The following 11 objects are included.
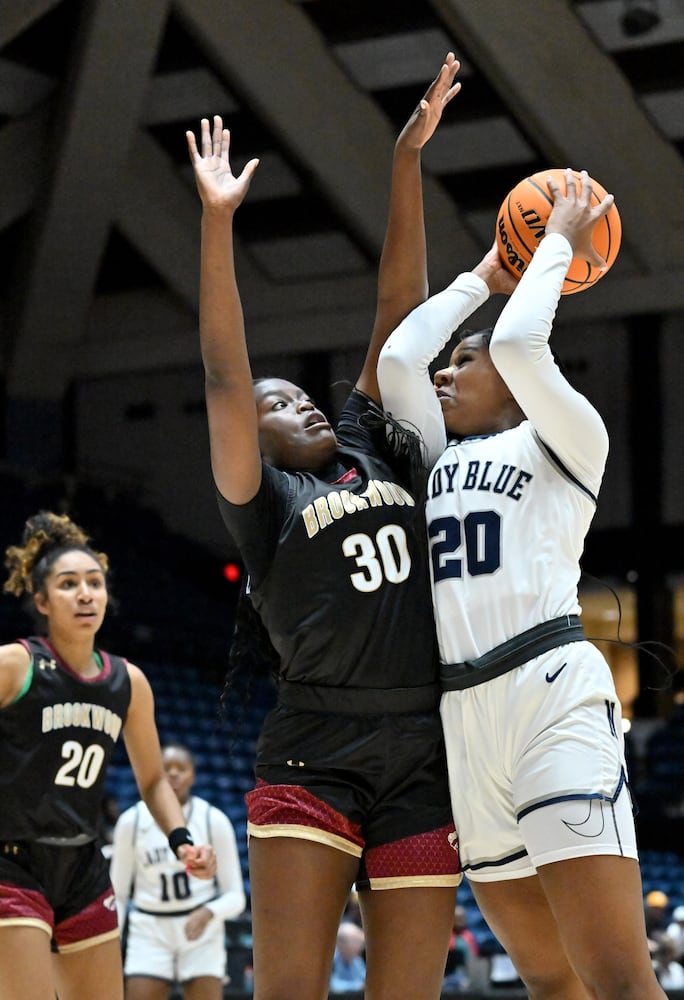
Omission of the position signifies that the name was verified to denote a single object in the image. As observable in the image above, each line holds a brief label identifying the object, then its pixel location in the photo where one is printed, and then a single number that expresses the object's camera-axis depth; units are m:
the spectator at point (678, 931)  18.90
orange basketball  6.81
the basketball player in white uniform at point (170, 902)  13.63
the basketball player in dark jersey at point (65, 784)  8.37
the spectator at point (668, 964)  17.52
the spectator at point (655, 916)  18.12
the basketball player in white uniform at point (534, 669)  5.55
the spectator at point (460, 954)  17.36
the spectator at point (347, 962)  17.20
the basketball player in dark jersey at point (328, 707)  5.93
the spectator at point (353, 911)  19.50
